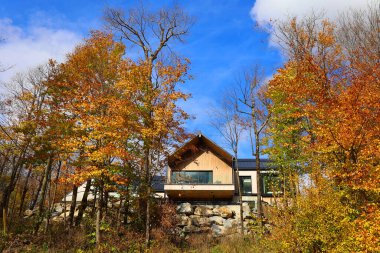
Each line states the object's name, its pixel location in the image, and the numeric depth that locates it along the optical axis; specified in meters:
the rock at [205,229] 21.91
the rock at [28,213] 25.96
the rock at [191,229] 21.75
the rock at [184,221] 22.14
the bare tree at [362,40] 16.86
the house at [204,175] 28.62
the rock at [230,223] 22.86
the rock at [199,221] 22.80
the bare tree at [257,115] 25.45
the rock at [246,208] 24.99
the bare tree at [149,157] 17.13
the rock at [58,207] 26.78
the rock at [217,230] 21.77
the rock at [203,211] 24.02
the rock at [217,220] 23.17
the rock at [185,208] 23.74
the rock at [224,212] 24.16
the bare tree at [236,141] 26.22
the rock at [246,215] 24.40
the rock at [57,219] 23.92
